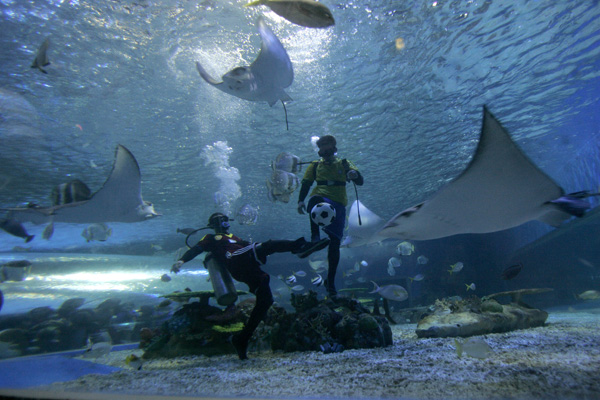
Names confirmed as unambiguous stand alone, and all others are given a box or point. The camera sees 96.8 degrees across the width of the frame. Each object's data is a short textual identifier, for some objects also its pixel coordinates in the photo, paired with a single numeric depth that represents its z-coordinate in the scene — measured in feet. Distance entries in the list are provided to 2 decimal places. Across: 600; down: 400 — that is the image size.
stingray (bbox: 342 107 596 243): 7.12
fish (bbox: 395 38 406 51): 23.38
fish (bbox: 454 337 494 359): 7.16
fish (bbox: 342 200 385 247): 18.12
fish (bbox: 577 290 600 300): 28.53
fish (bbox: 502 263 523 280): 20.93
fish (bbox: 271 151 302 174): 17.89
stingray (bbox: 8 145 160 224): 13.30
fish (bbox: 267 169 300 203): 18.06
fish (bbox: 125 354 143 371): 10.62
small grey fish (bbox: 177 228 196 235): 18.80
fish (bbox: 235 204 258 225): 27.66
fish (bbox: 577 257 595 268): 41.12
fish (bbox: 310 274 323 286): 20.51
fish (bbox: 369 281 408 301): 20.26
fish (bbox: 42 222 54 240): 23.65
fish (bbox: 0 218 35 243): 20.37
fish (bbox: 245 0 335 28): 9.12
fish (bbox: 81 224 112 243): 28.02
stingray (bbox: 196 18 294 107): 13.89
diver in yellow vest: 14.75
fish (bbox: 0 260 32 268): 24.20
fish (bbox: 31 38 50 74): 13.11
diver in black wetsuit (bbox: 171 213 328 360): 11.19
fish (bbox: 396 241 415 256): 34.83
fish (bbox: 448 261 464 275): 33.07
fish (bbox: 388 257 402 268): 39.40
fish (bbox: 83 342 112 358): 13.66
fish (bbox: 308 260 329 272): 35.29
